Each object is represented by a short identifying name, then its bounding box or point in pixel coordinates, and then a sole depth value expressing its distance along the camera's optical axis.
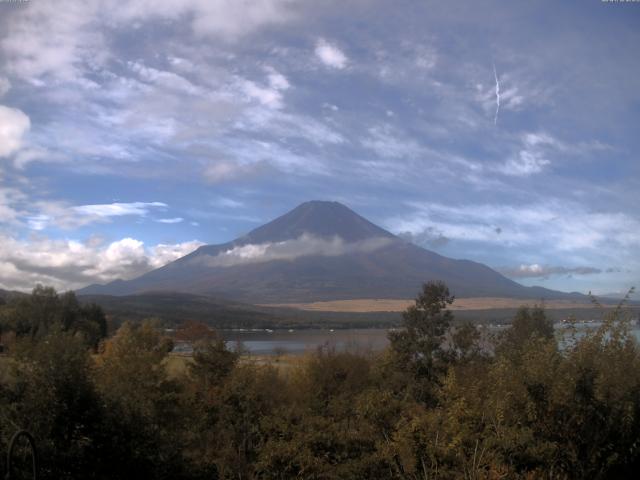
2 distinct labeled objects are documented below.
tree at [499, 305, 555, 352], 26.80
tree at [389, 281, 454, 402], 31.09
